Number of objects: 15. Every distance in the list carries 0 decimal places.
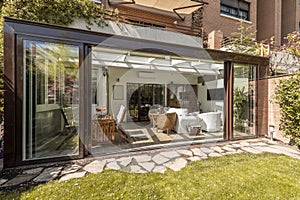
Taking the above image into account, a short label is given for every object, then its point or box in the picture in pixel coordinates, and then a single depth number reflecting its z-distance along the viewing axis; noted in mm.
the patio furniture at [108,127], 5137
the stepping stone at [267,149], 4696
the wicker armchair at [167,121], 6361
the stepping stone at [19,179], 2838
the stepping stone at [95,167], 3394
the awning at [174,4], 7922
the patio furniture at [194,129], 6695
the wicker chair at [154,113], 7590
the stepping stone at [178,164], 3566
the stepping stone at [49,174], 3019
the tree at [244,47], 7538
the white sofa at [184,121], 6665
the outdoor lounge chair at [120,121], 6131
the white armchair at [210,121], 6969
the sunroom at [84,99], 3398
